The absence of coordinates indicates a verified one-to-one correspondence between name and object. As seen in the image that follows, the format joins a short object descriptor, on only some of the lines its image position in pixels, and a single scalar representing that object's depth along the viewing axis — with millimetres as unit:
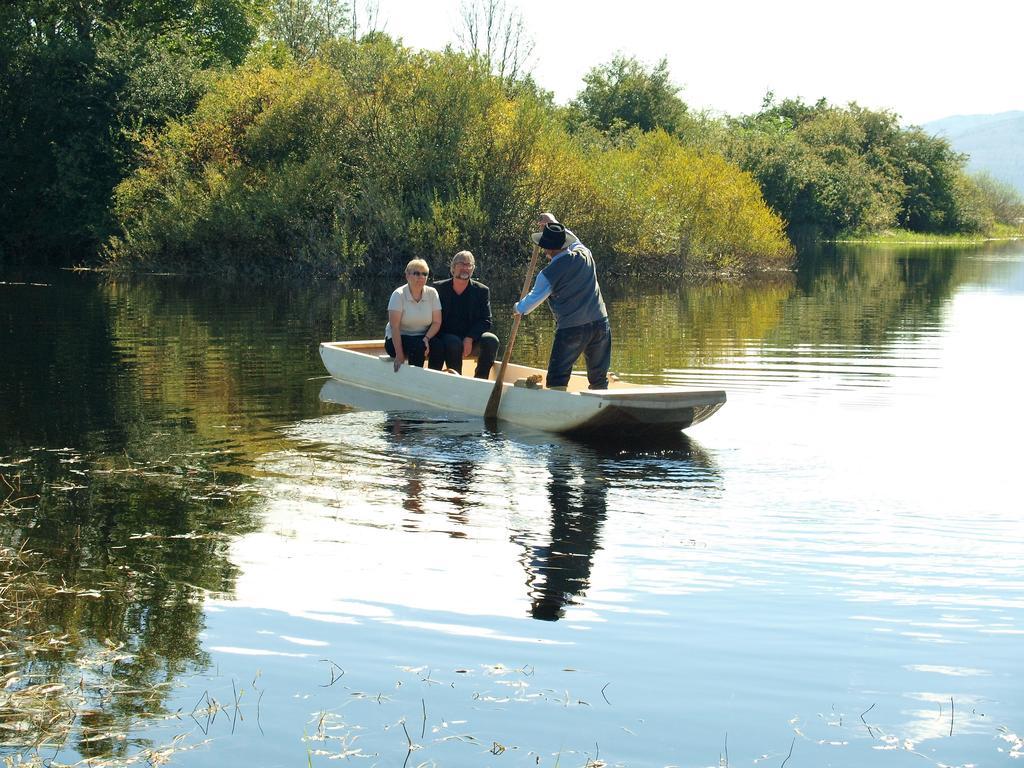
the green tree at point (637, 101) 68500
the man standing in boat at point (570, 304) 11109
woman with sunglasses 13102
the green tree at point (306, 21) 66294
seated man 13172
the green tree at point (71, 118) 40125
